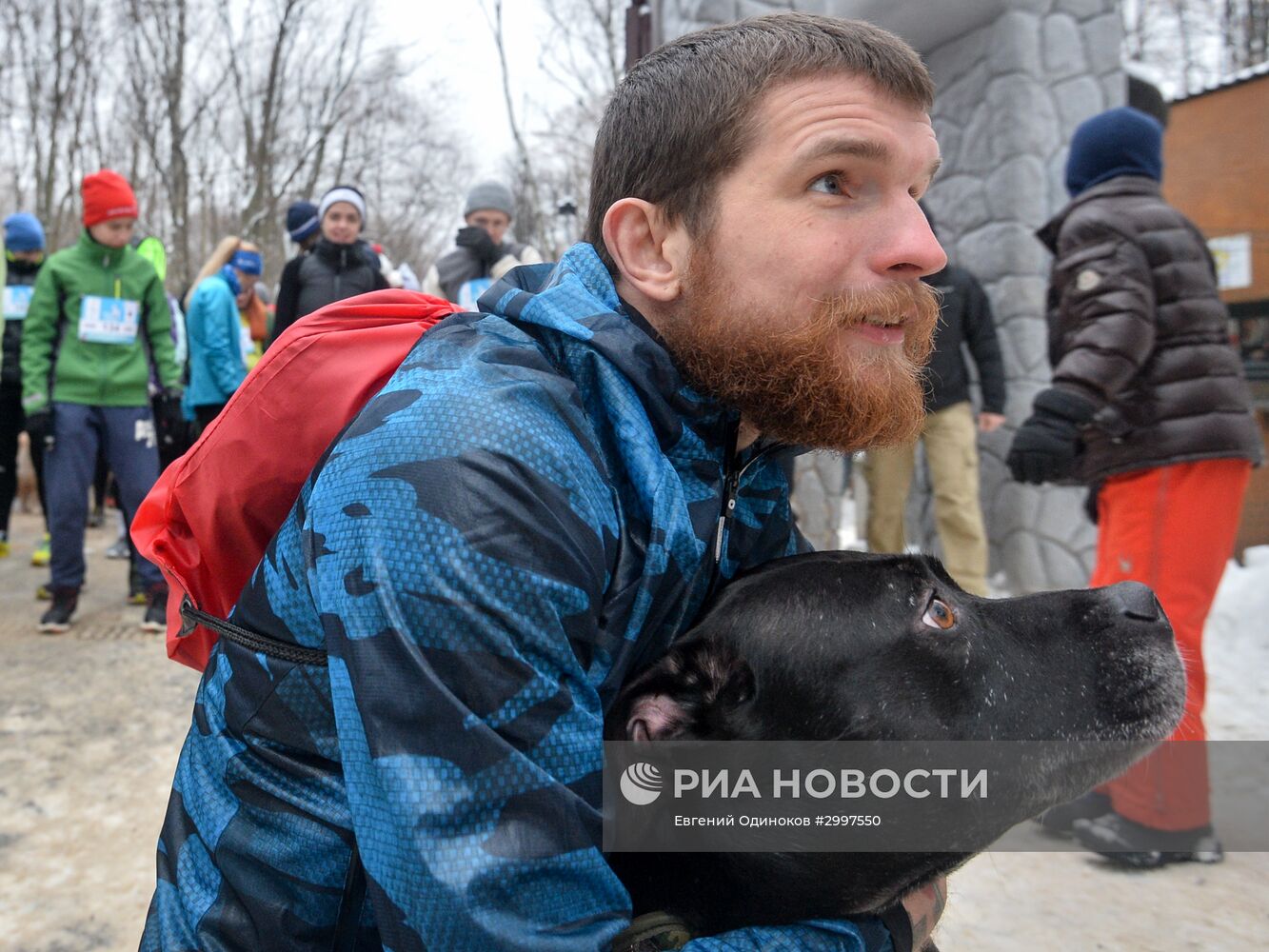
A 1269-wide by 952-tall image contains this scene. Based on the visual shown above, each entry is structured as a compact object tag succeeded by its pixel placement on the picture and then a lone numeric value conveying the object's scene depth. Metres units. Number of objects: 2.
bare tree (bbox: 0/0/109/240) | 16.55
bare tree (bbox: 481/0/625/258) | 12.98
